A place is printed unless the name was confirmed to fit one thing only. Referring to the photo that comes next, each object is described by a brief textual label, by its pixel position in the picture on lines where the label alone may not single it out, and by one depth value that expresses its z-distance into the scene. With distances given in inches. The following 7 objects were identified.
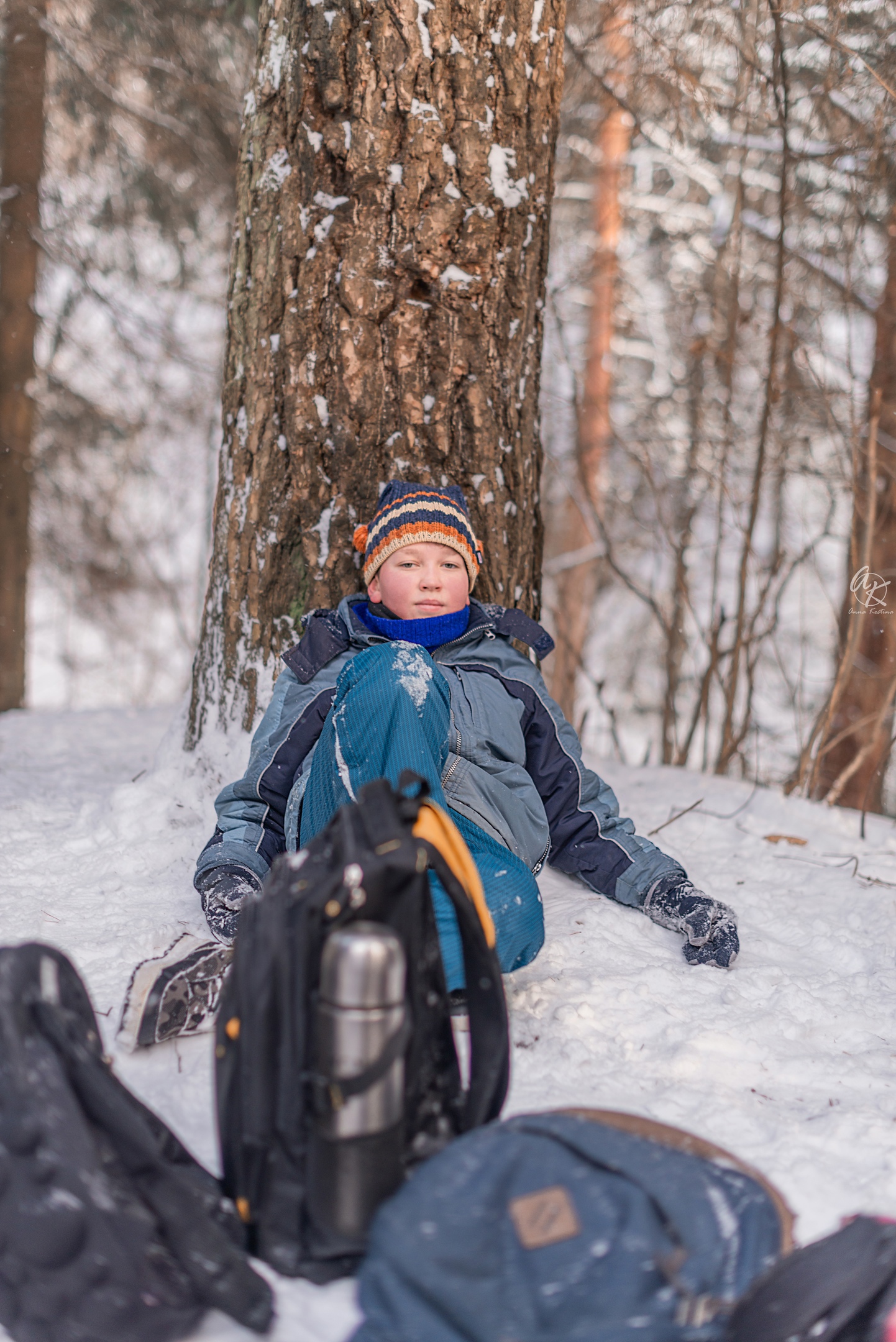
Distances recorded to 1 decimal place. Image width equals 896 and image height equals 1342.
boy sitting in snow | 71.5
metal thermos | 44.2
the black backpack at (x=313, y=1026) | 45.8
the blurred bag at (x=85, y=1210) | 39.8
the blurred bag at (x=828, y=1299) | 40.2
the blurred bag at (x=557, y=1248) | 39.0
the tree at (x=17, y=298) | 223.5
